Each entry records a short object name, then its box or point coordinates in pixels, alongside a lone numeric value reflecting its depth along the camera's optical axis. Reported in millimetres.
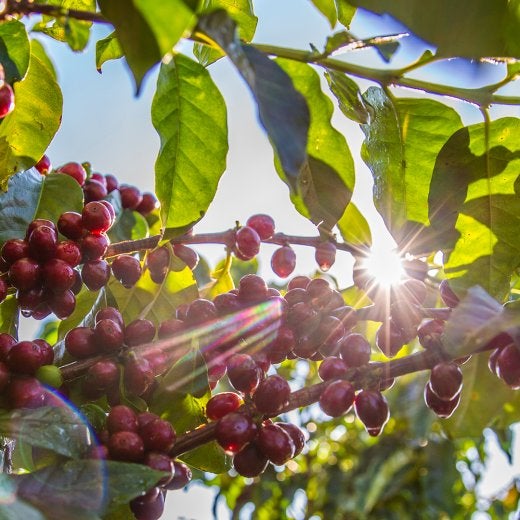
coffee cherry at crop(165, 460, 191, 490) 314
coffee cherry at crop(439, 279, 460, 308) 361
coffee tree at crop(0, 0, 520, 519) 261
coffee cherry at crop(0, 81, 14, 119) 317
